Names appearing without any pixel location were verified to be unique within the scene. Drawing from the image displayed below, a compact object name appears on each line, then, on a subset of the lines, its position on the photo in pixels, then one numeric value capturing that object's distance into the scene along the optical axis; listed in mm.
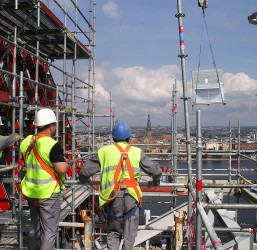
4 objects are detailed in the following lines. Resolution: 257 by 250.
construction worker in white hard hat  3598
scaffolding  4135
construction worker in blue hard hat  3541
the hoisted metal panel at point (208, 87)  5578
